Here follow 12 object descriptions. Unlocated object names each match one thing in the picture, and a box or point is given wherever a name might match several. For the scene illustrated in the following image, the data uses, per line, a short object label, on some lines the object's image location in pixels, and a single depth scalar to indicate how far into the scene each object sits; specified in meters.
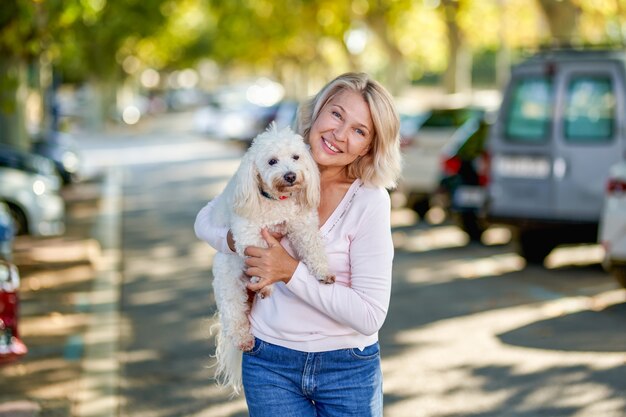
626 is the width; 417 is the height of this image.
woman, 3.20
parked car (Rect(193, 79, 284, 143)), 38.97
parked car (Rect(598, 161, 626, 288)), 9.13
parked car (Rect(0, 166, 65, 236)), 14.55
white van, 11.31
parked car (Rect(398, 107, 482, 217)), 16.91
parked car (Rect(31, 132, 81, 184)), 23.05
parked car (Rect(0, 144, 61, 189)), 15.39
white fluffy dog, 3.18
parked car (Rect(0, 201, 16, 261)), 9.03
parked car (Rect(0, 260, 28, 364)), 5.80
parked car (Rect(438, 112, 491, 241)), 14.16
